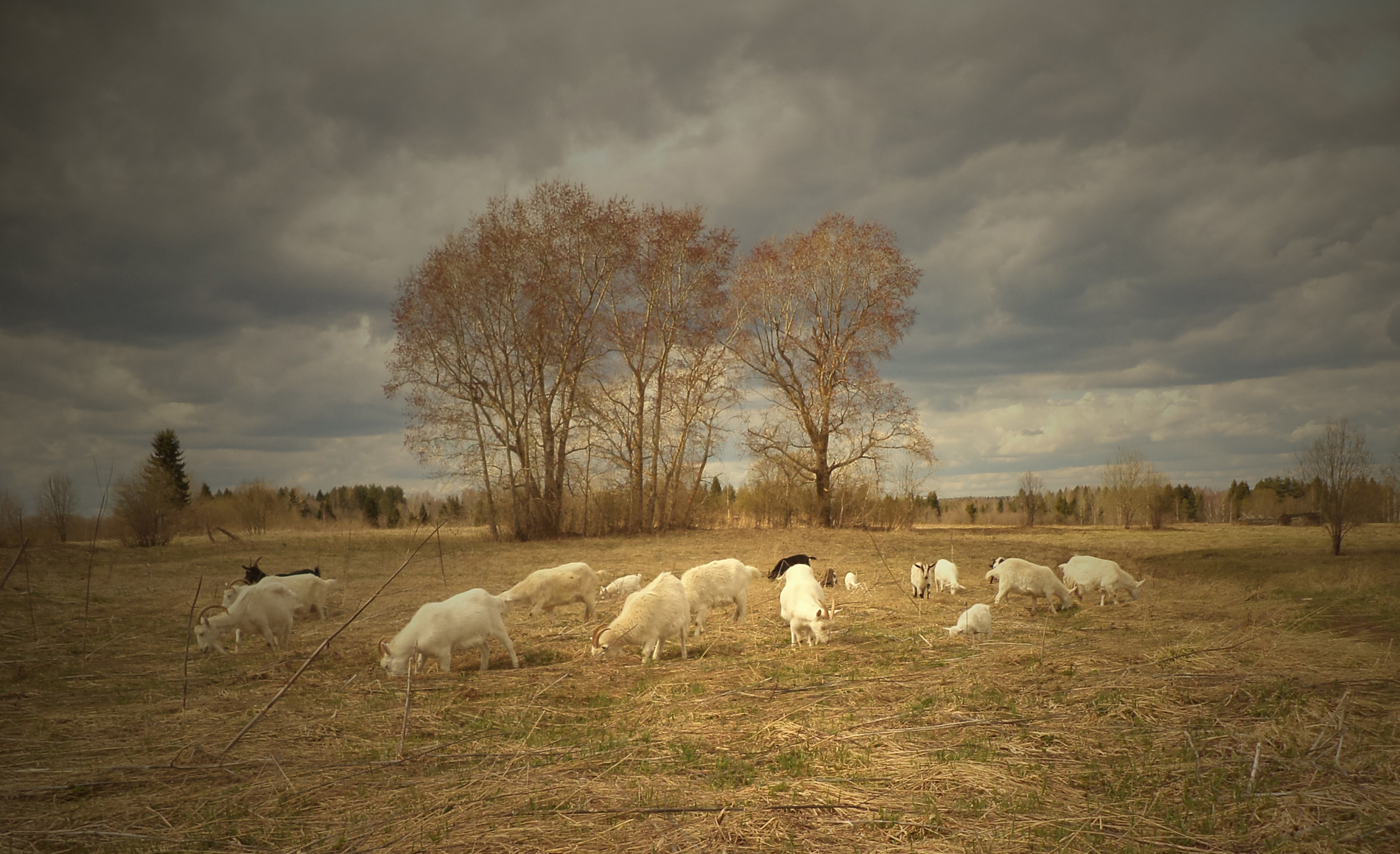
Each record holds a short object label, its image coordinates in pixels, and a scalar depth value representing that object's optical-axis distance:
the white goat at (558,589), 12.67
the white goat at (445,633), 8.33
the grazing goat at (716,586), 10.86
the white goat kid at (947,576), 15.30
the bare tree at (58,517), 25.31
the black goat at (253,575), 14.38
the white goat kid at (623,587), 15.49
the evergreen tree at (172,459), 51.97
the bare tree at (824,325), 34.12
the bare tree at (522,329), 30.75
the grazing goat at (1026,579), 12.84
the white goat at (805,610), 9.34
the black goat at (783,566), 17.31
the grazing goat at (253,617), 10.03
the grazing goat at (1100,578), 13.66
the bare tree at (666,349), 32.47
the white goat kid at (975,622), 9.62
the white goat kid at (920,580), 14.51
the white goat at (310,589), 12.84
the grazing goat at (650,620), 8.73
